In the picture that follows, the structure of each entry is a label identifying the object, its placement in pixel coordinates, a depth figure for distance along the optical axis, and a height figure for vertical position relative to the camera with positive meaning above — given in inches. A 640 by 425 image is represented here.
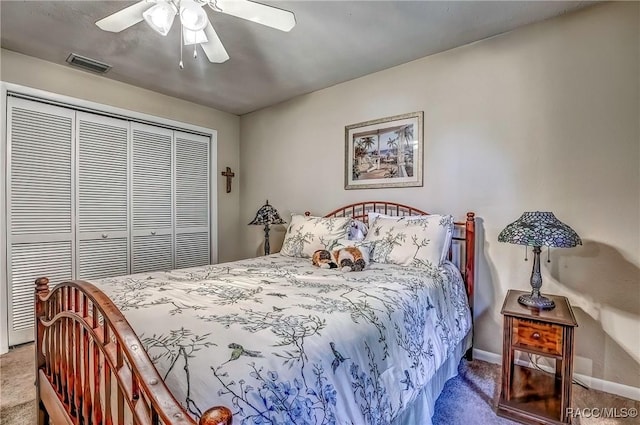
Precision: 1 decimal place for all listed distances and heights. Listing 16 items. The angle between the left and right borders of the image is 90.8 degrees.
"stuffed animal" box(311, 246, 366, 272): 84.7 -14.3
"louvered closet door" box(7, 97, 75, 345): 98.1 +1.4
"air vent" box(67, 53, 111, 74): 106.0 +50.0
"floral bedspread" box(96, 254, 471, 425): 33.6 -17.5
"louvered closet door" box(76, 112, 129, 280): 112.0 +3.8
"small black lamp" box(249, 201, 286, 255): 139.6 -4.7
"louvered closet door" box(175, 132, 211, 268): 139.0 +3.3
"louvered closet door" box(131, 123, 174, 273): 125.3 +3.7
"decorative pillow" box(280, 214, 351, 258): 105.8 -9.3
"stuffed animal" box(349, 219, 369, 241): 107.7 -7.7
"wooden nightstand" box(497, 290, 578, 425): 65.1 -30.7
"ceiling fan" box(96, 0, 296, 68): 62.6 +39.7
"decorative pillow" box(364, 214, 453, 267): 87.9 -9.5
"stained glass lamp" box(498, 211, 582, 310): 68.7 -6.2
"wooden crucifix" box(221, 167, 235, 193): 165.0 +16.9
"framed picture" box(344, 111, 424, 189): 110.1 +20.7
